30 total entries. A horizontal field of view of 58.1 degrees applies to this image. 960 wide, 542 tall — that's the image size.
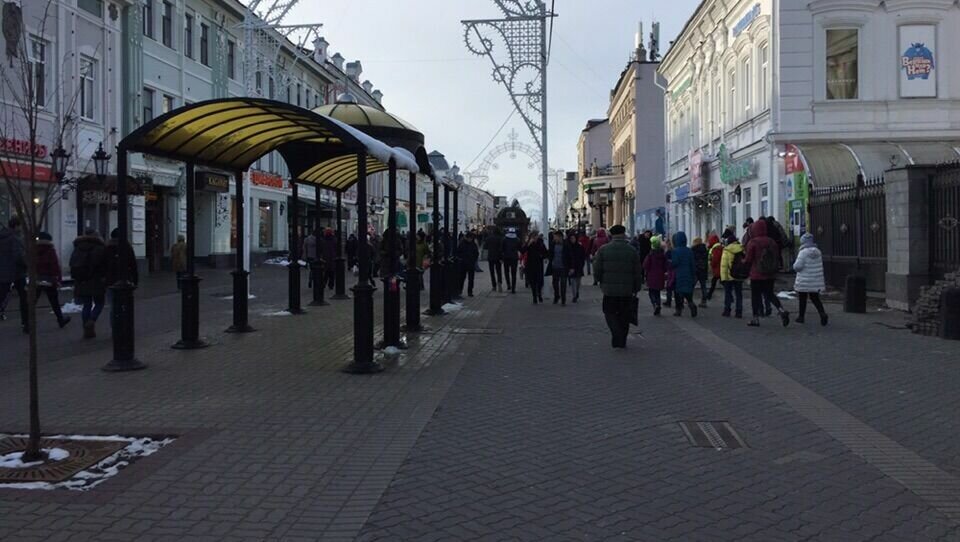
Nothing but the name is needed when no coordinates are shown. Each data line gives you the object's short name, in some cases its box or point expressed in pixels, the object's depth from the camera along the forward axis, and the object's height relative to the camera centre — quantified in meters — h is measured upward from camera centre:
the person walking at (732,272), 15.94 -0.15
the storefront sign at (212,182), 33.82 +3.39
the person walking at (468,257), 22.94 +0.23
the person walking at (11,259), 13.98 +0.15
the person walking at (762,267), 14.60 -0.05
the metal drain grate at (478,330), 14.21 -1.08
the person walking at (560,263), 19.70 +0.05
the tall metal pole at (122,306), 9.80 -0.44
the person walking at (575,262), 19.58 +0.06
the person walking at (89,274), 12.94 -0.09
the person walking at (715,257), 18.64 +0.15
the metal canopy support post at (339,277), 20.89 -0.26
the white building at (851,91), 23.41 +4.77
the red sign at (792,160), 23.23 +2.81
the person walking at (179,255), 27.64 +0.40
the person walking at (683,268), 16.28 -0.07
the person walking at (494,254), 24.44 +0.32
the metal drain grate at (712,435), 6.79 -1.39
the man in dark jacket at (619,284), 12.14 -0.27
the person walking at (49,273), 13.96 -0.08
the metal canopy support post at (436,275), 16.69 -0.18
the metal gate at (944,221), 15.29 +0.76
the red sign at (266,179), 41.31 +4.35
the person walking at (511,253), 23.34 +0.34
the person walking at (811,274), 14.48 -0.18
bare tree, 6.02 +0.49
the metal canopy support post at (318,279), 18.62 -0.28
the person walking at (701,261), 18.81 +0.07
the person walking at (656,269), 16.64 -0.09
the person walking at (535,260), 19.83 +0.12
